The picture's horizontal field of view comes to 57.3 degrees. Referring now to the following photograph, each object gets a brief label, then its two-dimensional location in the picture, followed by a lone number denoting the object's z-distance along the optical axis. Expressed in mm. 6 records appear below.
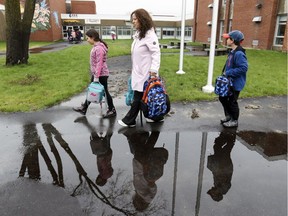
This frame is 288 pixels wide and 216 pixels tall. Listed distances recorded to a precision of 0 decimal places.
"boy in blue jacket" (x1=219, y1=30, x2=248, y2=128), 4551
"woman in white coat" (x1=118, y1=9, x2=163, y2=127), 4363
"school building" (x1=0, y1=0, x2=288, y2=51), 21016
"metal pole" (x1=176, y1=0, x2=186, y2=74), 9588
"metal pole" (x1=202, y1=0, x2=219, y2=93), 7086
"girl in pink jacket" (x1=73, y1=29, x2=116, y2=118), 5149
